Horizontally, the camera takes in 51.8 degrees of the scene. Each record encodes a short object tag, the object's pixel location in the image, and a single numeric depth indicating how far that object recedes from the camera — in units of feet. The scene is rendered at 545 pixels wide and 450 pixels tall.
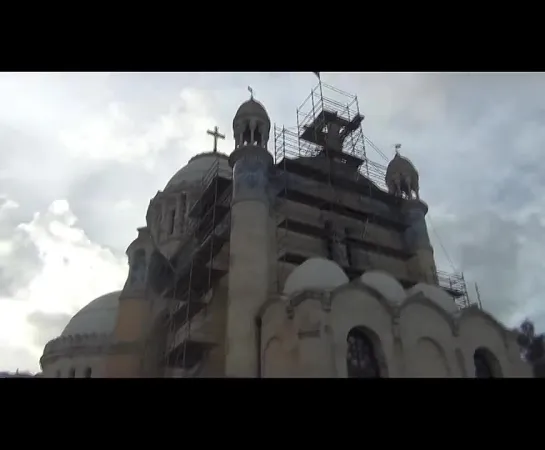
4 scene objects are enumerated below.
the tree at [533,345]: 87.29
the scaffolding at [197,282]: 62.03
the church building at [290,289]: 52.49
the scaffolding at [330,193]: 65.16
